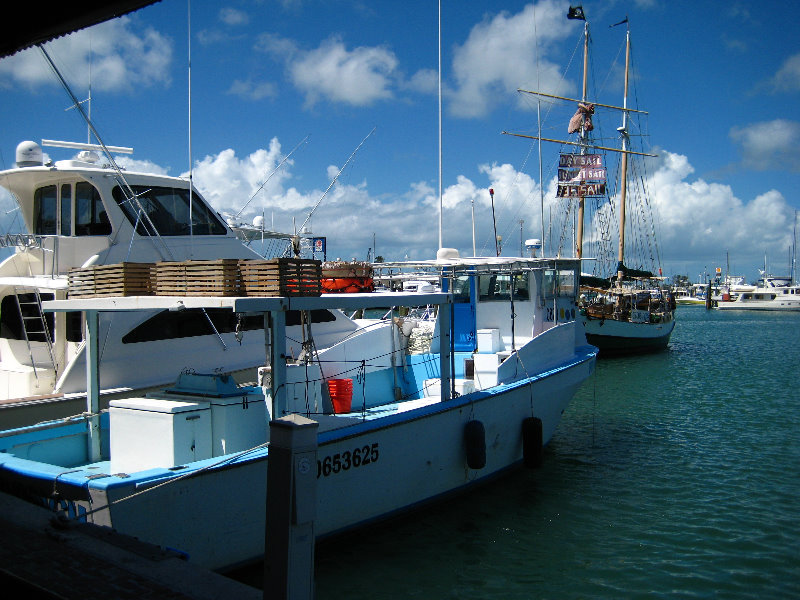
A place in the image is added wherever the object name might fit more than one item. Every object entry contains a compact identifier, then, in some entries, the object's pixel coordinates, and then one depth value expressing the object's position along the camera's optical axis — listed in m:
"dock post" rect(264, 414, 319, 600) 4.09
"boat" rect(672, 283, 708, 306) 131.84
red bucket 10.91
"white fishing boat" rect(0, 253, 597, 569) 6.77
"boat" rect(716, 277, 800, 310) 93.09
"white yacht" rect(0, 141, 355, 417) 11.85
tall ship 35.84
